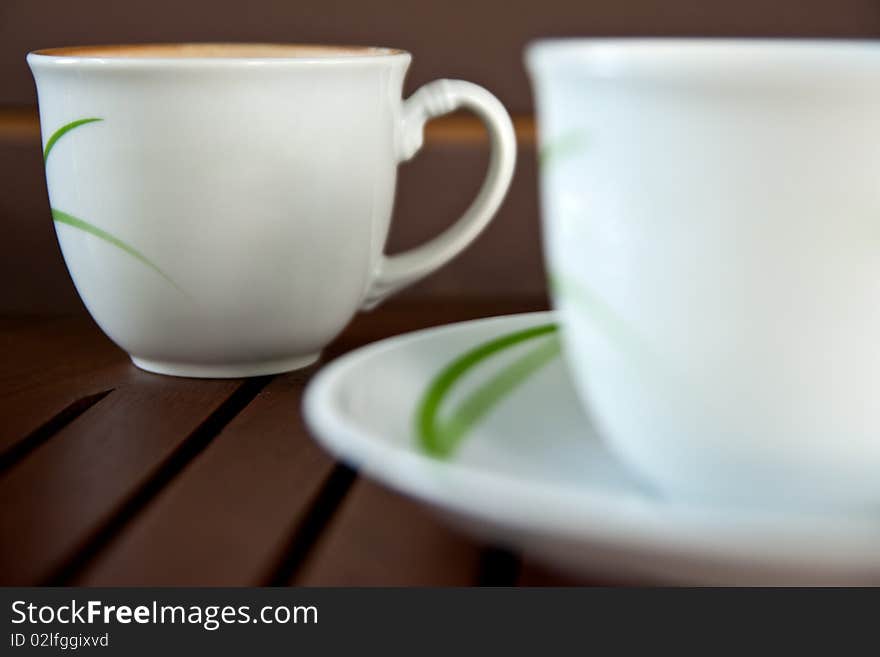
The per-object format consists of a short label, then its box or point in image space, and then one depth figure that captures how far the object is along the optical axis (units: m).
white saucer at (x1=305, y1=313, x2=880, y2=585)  0.45
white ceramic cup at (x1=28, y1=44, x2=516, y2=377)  0.61
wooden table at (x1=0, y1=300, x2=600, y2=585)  0.51
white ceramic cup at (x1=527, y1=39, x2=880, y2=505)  0.49
